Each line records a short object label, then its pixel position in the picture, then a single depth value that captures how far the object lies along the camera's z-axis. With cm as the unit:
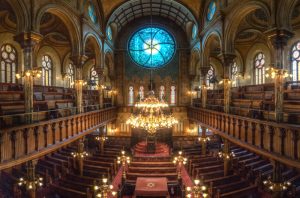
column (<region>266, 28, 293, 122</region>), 1015
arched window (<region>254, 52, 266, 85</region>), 2650
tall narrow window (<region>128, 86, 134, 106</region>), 2997
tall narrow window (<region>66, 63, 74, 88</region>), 3075
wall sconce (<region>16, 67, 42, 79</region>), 1046
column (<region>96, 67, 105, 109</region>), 2166
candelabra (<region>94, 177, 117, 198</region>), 951
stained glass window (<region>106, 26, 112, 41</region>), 2602
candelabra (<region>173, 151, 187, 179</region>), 1623
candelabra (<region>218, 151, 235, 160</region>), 1556
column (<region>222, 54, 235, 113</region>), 1543
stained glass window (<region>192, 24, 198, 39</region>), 2588
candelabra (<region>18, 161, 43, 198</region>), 1037
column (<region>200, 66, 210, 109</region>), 2130
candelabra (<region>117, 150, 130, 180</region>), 1720
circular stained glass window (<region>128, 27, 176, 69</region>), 2973
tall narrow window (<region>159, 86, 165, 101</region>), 2995
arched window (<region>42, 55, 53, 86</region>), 2742
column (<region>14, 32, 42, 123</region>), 1057
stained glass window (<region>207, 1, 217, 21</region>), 1928
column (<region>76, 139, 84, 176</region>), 1599
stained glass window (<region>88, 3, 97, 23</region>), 1998
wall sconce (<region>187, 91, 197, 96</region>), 2848
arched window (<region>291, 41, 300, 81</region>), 2198
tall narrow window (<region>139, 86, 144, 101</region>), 3000
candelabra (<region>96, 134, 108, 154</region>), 2175
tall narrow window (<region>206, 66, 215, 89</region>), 3172
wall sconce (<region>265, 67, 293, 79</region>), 1024
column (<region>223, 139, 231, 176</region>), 1559
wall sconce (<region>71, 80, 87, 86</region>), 1633
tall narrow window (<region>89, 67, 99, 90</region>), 3271
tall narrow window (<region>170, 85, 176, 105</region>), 2990
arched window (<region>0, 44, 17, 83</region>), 2191
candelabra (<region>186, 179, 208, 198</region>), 915
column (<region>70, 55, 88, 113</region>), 1612
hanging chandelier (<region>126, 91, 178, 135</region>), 1470
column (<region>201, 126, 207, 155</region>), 2130
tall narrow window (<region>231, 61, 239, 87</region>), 2994
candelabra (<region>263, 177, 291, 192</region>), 1009
